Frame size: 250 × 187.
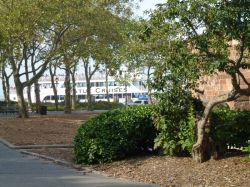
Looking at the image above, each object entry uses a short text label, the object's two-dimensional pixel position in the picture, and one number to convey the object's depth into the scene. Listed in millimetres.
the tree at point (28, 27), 30734
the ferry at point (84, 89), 107000
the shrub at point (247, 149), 9586
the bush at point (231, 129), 10922
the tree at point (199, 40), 9219
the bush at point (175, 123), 11055
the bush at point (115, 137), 12336
